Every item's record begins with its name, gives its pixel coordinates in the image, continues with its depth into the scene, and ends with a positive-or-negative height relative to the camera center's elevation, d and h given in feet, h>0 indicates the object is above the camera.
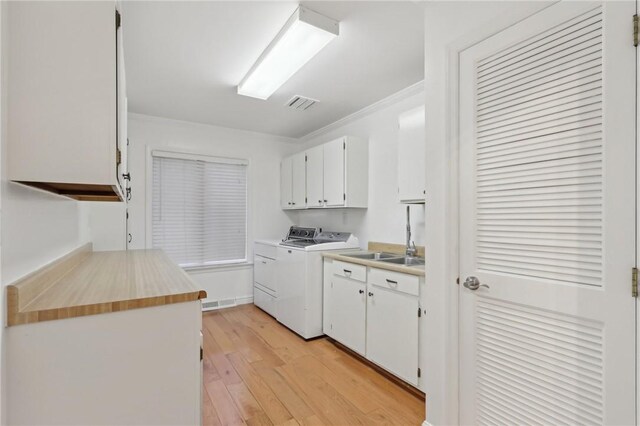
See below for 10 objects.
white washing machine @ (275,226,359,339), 10.30 -2.48
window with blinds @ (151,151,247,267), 12.74 +0.14
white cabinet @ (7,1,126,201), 3.02 +1.22
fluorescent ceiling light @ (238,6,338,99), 6.02 +3.63
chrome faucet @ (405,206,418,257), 9.16 -1.04
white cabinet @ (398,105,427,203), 7.91 +1.51
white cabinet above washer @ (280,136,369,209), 11.09 +1.47
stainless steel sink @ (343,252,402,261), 10.09 -1.43
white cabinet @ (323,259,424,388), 7.19 -2.74
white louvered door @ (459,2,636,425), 3.58 -0.07
